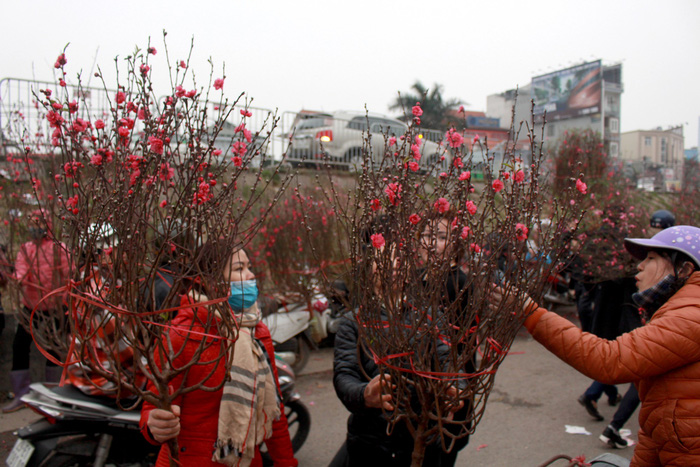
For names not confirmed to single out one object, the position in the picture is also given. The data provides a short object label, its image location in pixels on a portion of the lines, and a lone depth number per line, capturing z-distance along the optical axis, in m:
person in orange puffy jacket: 2.03
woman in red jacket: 2.46
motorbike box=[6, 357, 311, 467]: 3.21
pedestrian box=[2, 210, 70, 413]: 4.46
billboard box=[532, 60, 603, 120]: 46.50
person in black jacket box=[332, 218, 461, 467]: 2.54
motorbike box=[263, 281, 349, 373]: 6.41
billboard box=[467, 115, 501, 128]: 53.78
